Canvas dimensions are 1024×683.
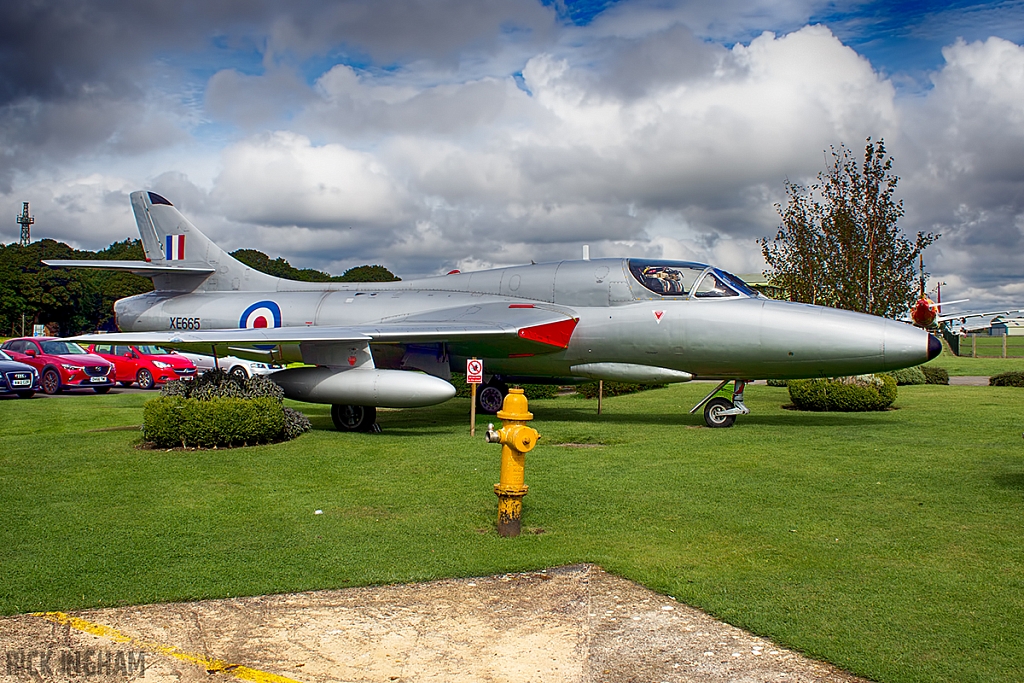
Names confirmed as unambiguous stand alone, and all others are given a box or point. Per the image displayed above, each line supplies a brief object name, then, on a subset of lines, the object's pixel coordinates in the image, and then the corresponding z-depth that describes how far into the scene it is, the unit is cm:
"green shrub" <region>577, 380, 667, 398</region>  2278
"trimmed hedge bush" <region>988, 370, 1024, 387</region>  2375
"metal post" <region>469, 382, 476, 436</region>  1244
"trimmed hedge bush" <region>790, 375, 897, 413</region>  1678
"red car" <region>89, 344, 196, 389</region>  2522
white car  2577
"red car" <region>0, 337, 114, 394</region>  2283
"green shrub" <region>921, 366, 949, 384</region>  2570
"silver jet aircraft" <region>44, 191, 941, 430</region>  1207
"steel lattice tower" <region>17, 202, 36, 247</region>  10688
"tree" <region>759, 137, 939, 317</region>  2000
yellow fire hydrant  621
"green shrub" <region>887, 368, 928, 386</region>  2562
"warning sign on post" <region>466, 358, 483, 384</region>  1252
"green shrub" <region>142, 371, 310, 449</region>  1120
